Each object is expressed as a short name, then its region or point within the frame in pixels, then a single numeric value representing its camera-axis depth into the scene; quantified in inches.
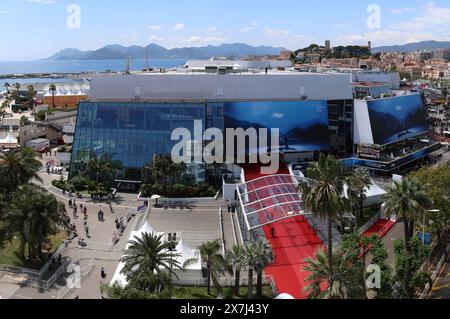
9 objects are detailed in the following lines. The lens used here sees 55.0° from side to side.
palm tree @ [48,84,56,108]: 5019.7
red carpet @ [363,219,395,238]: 1727.4
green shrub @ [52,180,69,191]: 2197.3
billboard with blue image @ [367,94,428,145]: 2534.4
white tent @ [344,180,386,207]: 2030.0
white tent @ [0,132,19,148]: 3265.3
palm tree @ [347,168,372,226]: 1631.6
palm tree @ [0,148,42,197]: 1701.5
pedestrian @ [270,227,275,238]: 1611.8
